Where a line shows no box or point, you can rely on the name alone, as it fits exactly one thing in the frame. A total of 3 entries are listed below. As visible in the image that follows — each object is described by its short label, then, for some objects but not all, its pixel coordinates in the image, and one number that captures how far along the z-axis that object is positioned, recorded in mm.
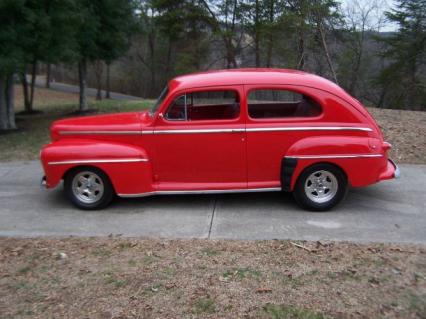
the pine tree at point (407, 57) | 27781
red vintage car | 5539
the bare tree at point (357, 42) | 25391
